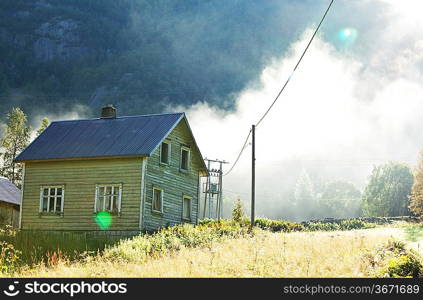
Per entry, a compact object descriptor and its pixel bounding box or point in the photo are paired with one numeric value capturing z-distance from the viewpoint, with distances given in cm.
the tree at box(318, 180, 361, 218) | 15241
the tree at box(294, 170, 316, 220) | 16162
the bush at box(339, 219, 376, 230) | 5317
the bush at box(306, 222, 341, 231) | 5119
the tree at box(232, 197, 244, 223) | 6496
